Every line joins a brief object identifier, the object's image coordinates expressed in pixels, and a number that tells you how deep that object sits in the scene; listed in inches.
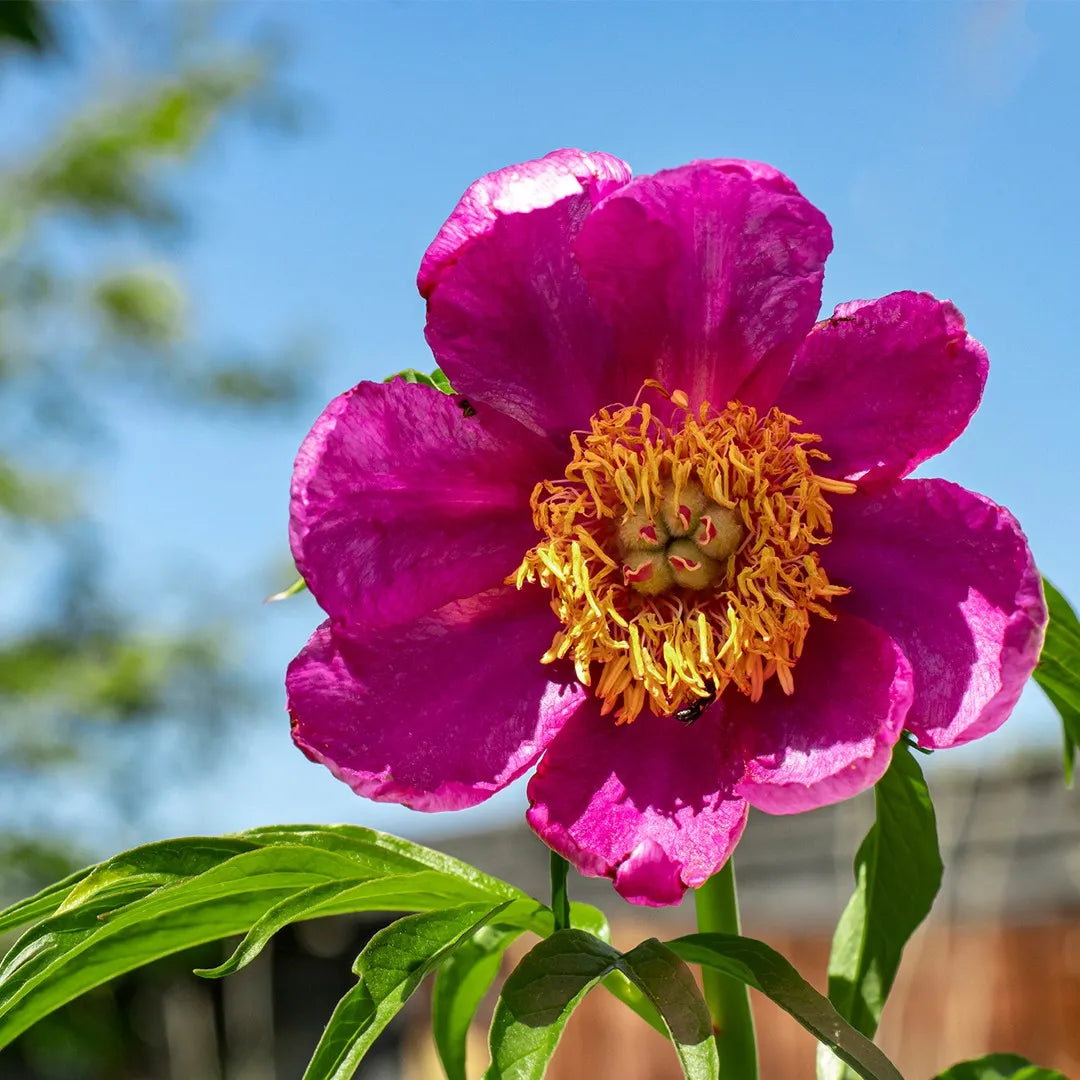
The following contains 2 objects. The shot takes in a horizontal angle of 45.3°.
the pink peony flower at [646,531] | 36.3
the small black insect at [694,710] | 37.3
